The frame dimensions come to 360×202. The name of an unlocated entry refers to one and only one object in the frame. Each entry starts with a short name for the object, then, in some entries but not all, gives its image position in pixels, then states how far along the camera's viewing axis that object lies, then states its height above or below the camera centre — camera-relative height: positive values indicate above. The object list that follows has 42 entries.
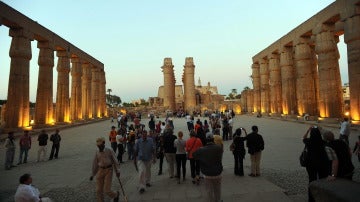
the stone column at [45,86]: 22.11 +2.83
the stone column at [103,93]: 40.66 +3.79
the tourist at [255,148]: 7.00 -0.99
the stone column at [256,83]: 37.59 +4.69
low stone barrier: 3.00 -1.03
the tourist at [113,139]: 10.64 -1.00
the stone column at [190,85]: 45.84 +5.47
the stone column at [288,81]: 27.25 +3.56
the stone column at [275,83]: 30.53 +3.66
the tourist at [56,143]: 11.24 -1.19
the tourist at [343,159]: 4.22 -0.82
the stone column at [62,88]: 26.11 +3.08
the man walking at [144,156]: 6.33 -1.06
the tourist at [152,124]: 16.79 -0.61
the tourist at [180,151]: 7.00 -1.04
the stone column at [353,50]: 16.31 +4.10
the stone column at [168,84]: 45.75 +5.71
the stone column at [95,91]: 38.03 +3.94
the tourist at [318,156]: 4.76 -0.85
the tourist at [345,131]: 9.32 -0.74
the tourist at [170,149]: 7.28 -1.01
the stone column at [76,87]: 30.41 +3.65
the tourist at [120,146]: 10.03 -1.23
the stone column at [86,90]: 33.94 +3.65
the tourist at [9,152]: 9.52 -1.32
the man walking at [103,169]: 5.24 -1.14
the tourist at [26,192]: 3.90 -1.19
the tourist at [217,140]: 5.43 -0.58
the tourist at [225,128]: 14.48 -0.85
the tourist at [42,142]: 10.77 -1.08
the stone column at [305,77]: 24.11 +3.43
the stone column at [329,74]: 20.00 +3.08
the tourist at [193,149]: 6.63 -0.96
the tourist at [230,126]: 15.00 -0.76
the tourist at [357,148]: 8.14 -1.25
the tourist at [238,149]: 7.21 -1.06
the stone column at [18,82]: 18.20 +2.66
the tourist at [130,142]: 10.19 -1.10
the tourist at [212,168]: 4.71 -1.03
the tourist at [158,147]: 8.15 -1.21
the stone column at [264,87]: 34.41 +3.69
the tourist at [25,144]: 10.42 -1.12
